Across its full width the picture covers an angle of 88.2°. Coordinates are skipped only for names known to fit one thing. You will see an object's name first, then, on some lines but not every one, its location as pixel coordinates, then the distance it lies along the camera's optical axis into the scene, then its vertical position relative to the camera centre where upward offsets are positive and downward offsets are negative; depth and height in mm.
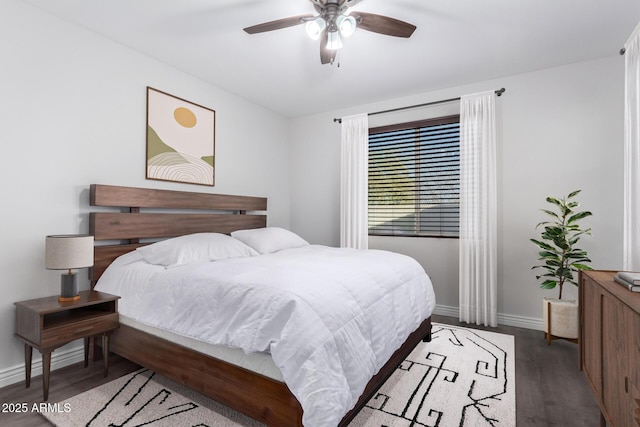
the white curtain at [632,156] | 2408 +477
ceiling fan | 2020 +1258
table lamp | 2137 -278
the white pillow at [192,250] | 2469 -280
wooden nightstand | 2008 -698
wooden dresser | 1253 -593
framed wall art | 3123 +766
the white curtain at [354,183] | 4184 +427
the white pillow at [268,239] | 3236 -241
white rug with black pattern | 1803 -1117
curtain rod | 3409 +1306
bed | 1620 -775
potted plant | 2797 -439
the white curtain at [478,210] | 3412 +74
